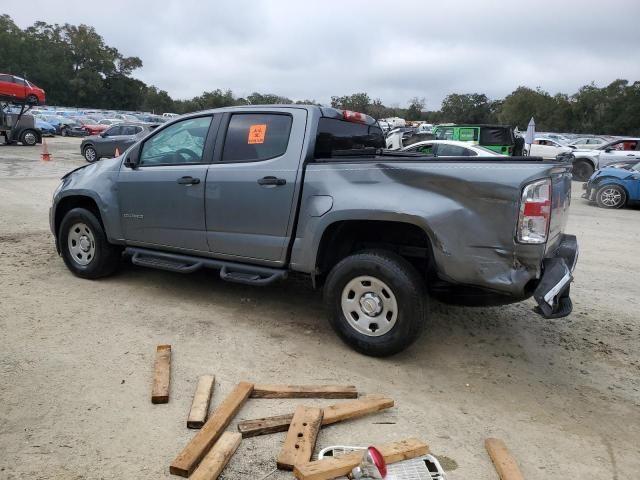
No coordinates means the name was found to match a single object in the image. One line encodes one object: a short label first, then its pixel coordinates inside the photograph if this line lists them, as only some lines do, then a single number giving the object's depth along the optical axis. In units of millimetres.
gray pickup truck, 3355
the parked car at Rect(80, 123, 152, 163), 20094
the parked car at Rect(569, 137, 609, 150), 25197
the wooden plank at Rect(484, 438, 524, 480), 2537
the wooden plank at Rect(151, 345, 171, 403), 3162
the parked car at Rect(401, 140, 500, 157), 13078
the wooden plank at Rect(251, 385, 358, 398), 3273
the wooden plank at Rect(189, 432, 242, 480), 2451
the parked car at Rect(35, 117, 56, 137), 34603
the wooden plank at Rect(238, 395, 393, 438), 2895
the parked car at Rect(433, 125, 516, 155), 19094
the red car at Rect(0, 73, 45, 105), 23062
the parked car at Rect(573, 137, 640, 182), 18391
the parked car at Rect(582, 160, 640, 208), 12258
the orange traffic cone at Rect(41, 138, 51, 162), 18591
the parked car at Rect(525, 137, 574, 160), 23922
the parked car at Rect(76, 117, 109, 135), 34662
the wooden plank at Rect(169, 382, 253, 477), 2514
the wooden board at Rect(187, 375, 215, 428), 2926
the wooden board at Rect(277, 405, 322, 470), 2600
